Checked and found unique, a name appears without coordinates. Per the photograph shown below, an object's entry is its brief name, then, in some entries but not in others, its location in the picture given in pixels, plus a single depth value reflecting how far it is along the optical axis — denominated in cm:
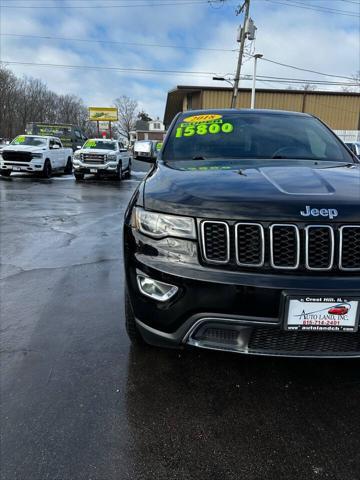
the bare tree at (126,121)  9581
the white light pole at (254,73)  2462
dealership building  3197
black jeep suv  181
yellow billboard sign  6434
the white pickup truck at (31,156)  1547
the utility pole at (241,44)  2194
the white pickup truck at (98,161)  1606
